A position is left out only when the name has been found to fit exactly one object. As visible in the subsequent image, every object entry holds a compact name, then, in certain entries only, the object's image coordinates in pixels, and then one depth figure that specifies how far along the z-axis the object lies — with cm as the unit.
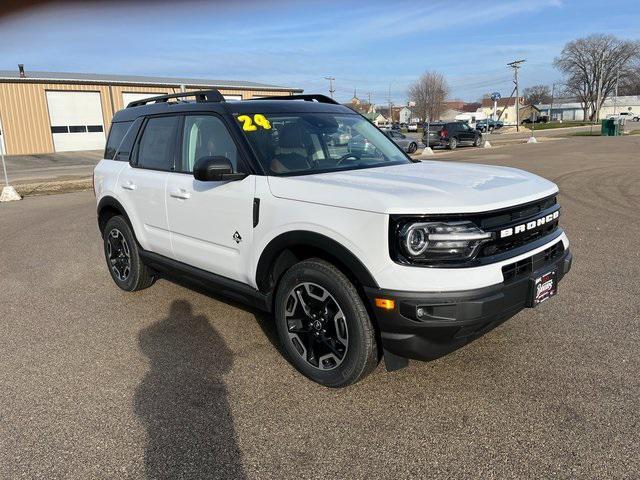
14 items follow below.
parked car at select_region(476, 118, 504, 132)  7050
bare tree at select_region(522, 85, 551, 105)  13925
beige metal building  3394
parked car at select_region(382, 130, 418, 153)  2848
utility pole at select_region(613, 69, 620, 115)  9591
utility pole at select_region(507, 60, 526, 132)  5846
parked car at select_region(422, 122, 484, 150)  3391
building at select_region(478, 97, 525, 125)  12612
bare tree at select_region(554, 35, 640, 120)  9238
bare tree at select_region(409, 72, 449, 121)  9275
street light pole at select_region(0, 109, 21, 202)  1398
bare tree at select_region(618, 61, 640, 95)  9709
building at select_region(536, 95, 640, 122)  11819
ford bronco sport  287
